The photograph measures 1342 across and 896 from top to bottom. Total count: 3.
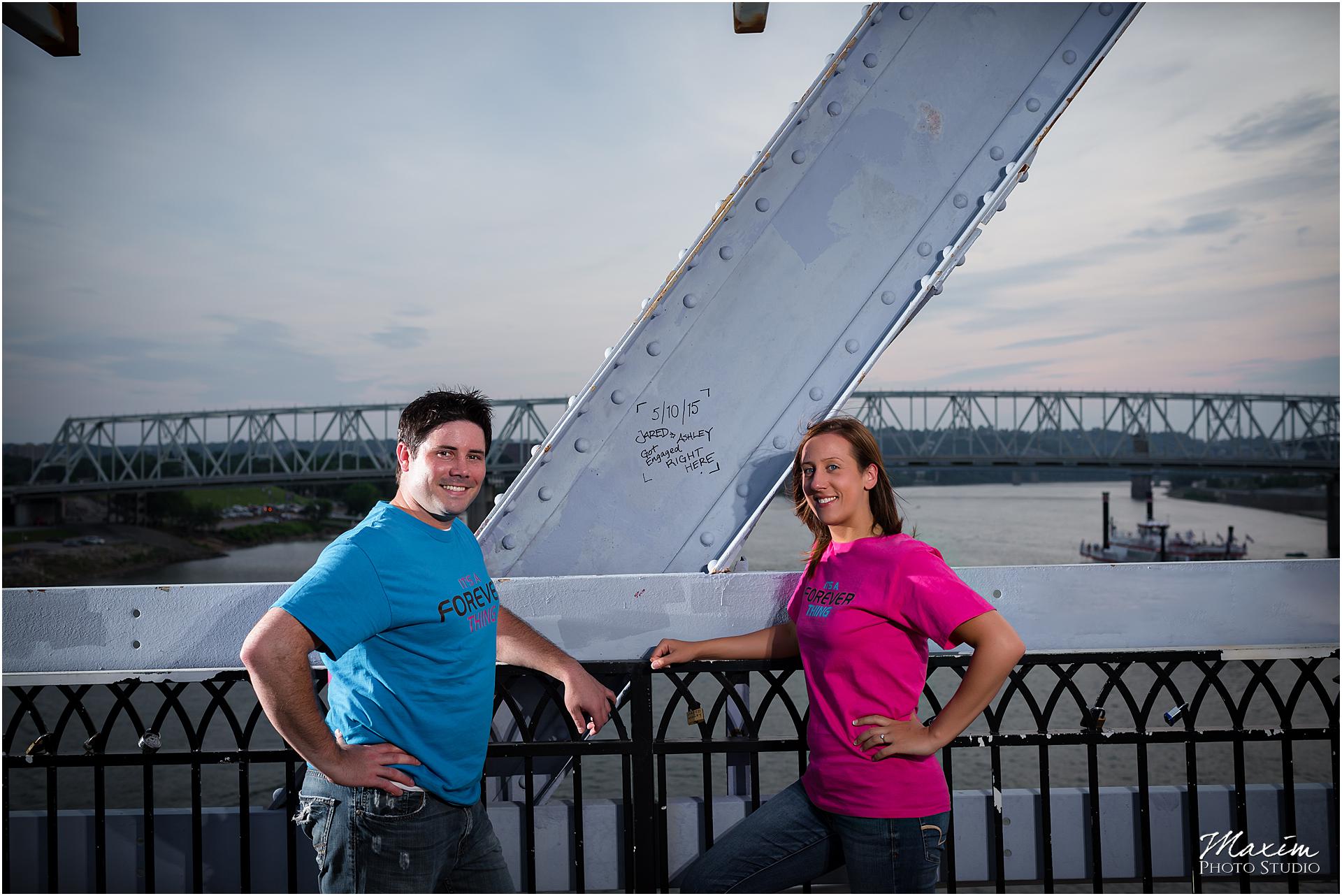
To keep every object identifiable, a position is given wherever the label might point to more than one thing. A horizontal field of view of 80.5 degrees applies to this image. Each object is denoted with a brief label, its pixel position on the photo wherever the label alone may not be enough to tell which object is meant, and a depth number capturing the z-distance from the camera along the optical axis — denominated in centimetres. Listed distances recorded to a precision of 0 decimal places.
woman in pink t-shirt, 214
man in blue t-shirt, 198
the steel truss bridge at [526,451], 5250
